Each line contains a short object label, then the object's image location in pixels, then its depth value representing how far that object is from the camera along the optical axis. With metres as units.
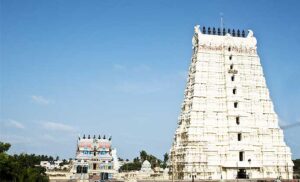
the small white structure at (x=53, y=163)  179.02
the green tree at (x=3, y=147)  67.38
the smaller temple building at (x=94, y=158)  86.29
